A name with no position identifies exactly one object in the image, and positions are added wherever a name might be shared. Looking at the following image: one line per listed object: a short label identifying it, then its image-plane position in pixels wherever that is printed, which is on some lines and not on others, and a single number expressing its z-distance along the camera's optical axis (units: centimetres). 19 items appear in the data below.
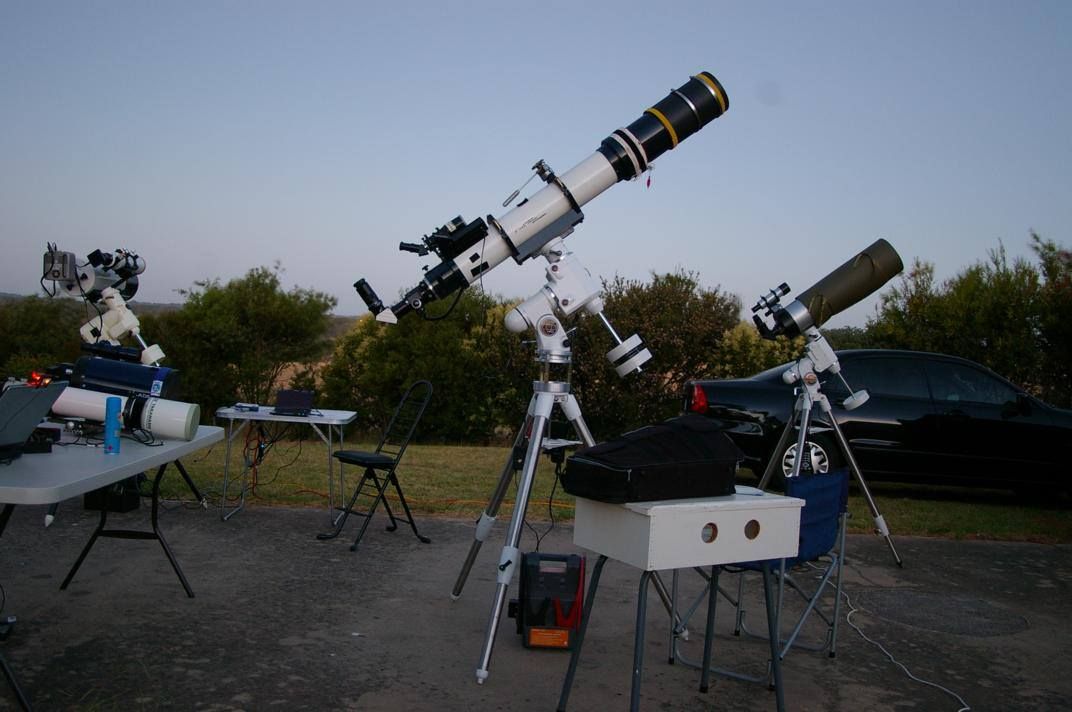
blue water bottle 456
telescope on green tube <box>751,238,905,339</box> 671
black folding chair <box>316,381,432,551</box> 666
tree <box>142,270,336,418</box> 1588
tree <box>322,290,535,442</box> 1503
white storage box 338
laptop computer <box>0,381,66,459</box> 380
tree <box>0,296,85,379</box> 1683
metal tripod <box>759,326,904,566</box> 651
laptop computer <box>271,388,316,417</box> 719
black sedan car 910
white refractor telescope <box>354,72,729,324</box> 498
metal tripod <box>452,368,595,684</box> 428
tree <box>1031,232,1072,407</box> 1270
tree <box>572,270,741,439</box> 1408
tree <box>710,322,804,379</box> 1405
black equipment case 344
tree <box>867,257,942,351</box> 1402
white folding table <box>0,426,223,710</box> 337
